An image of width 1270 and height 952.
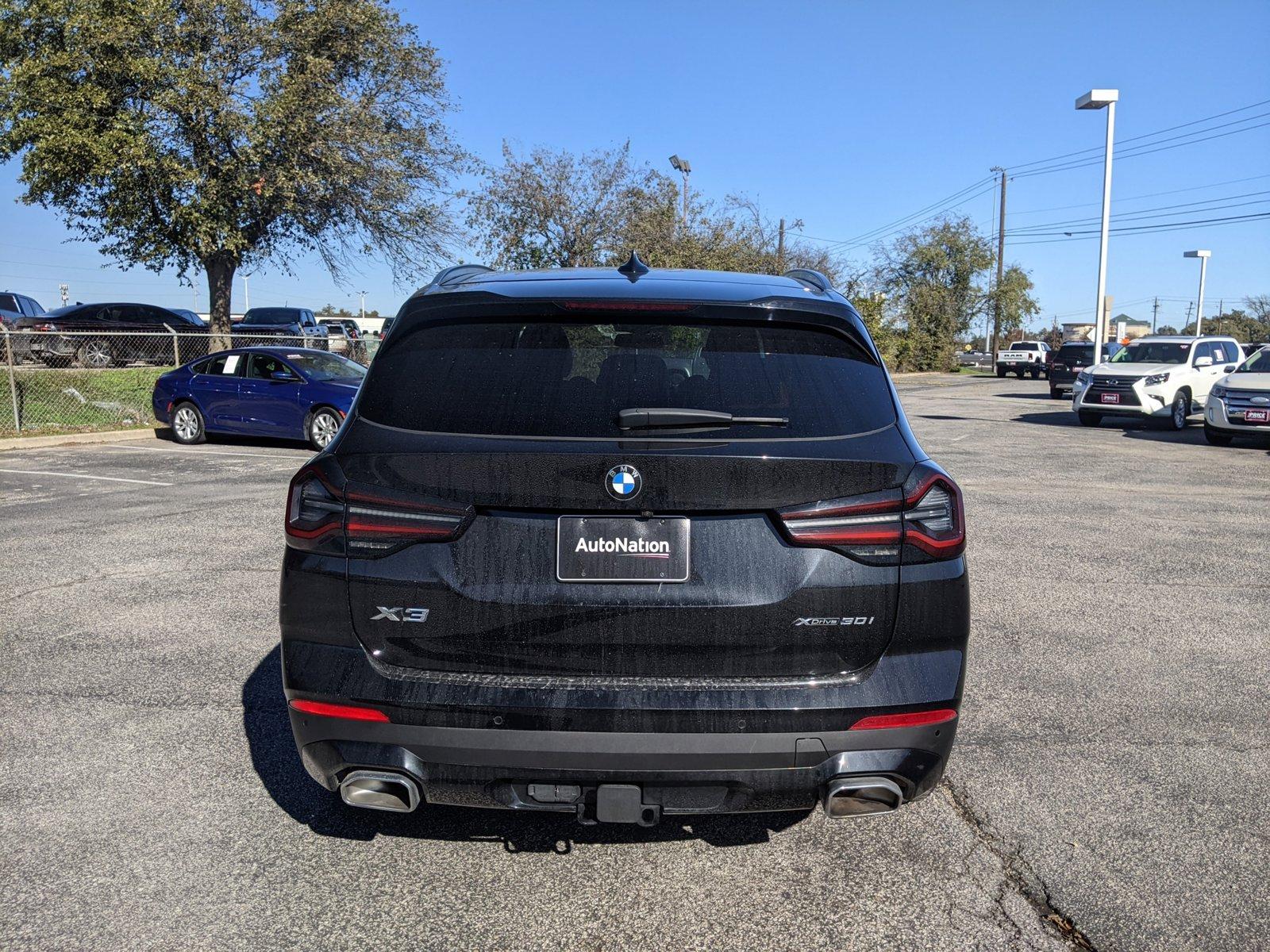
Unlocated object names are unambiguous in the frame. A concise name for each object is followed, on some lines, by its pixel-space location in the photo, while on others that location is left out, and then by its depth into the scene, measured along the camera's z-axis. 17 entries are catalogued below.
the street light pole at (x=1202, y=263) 51.59
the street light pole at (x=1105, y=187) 25.25
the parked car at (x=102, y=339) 18.88
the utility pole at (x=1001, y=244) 64.19
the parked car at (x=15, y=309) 27.22
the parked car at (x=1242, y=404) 16.52
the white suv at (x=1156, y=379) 20.55
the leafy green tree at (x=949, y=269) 65.56
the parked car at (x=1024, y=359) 50.97
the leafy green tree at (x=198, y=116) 21.80
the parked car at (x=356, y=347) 26.02
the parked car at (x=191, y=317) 31.22
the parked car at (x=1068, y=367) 33.00
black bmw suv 2.70
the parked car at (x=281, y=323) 29.97
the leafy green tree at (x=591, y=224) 35.47
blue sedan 15.89
